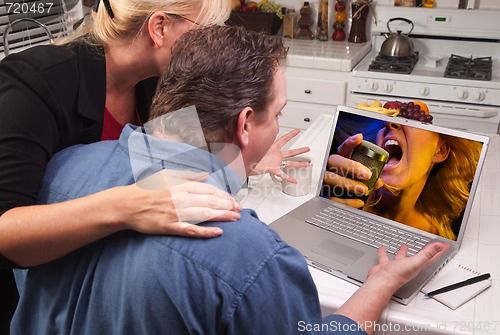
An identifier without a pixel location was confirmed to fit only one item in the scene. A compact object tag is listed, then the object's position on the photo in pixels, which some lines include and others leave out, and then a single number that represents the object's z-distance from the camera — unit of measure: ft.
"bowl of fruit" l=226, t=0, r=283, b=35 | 11.55
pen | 3.37
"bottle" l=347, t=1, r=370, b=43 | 11.07
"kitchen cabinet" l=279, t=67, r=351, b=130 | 10.08
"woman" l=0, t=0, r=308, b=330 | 2.39
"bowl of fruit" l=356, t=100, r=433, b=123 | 4.87
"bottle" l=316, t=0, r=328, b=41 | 11.53
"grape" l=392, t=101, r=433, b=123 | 4.87
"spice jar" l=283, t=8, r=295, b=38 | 11.80
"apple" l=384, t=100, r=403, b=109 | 5.32
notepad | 3.30
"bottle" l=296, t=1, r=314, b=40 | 11.66
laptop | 3.83
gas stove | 9.21
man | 2.22
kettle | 10.12
